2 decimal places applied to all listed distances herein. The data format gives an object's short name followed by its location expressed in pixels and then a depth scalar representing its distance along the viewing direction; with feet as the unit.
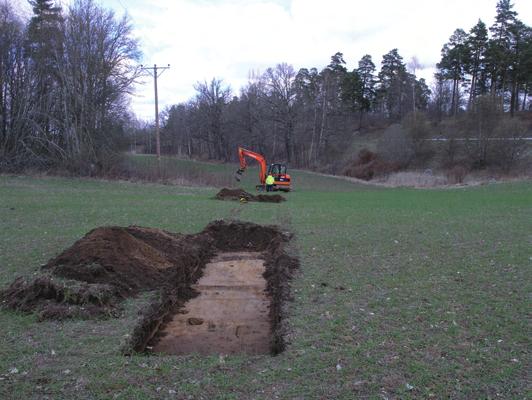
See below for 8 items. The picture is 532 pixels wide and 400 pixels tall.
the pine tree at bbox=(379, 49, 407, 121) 257.96
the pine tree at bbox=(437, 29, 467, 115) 205.64
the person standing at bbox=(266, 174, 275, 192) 99.09
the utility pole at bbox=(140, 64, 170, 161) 113.29
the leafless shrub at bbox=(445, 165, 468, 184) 119.44
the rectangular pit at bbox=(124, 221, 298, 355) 17.52
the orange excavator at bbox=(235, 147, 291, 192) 101.30
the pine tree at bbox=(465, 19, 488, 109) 198.80
